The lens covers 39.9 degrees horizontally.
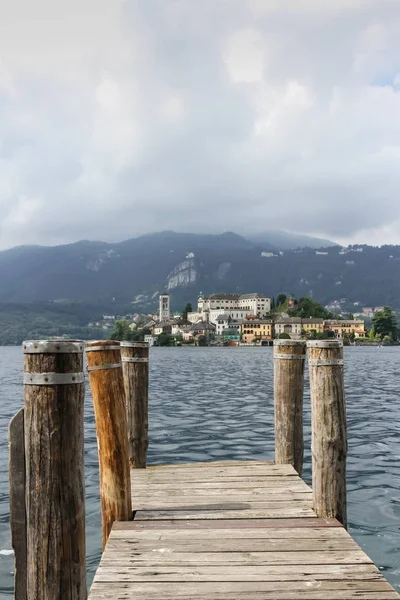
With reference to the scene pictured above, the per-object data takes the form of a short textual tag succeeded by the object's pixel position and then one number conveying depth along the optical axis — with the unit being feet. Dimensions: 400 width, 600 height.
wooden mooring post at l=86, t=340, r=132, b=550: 17.87
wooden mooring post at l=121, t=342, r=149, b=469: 26.23
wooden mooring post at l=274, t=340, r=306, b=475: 25.26
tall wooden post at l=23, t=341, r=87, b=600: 11.14
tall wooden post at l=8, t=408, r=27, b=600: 11.78
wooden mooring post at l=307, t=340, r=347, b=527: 18.21
